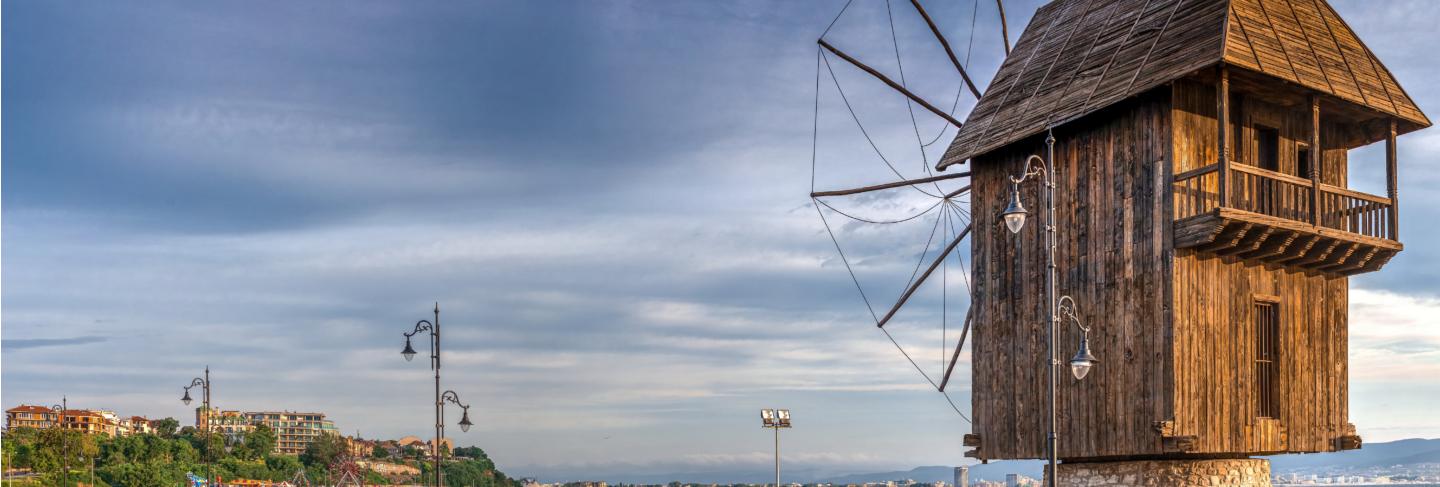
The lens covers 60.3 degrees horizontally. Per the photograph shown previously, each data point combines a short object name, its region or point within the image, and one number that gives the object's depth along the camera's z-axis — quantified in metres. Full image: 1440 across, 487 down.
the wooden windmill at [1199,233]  21.94
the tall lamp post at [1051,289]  16.64
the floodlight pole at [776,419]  43.38
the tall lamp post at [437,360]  24.77
